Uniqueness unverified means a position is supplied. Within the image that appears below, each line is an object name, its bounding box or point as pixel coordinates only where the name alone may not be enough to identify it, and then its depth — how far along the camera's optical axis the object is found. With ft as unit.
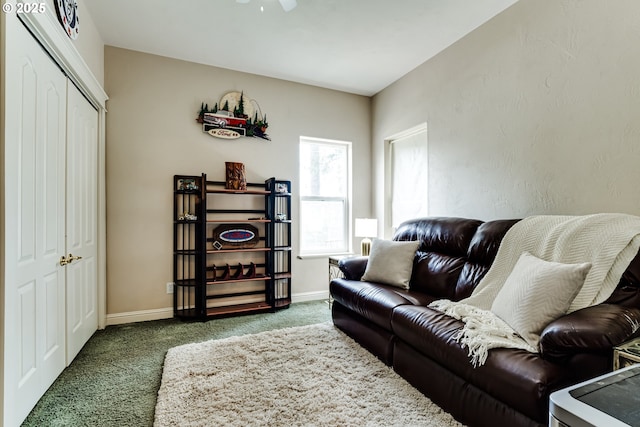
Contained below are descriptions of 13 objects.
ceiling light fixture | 7.09
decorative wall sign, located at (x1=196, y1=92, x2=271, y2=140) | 11.58
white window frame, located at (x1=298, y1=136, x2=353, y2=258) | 13.43
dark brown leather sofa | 4.12
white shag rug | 5.42
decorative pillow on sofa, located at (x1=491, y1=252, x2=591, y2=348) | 4.98
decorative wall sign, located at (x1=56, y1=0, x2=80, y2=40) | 6.60
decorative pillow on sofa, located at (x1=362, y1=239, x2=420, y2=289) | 8.98
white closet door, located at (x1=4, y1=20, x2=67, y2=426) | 5.05
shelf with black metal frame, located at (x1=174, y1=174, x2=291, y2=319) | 10.99
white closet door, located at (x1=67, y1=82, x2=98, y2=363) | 7.65
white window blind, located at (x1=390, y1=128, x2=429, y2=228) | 12.10
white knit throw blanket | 5.19
